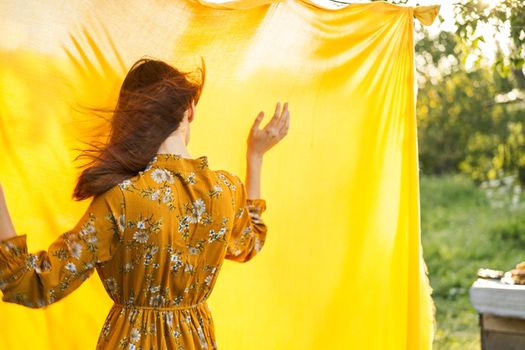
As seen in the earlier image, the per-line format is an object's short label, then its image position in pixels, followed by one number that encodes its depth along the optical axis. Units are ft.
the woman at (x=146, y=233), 7.79
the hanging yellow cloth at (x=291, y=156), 10.25
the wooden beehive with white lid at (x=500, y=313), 13.70
